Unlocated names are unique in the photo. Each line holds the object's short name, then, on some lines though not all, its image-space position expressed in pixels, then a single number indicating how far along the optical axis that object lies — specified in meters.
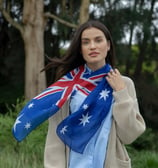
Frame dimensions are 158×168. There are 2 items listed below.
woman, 2.13
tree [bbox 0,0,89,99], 12.00
